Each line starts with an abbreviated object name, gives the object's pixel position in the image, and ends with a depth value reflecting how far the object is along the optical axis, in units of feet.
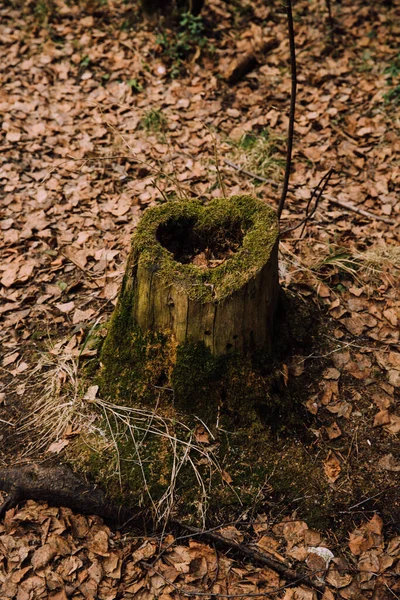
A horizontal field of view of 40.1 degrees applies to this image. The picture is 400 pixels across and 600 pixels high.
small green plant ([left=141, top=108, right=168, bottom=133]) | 18.39
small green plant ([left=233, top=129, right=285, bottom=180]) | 16.89
